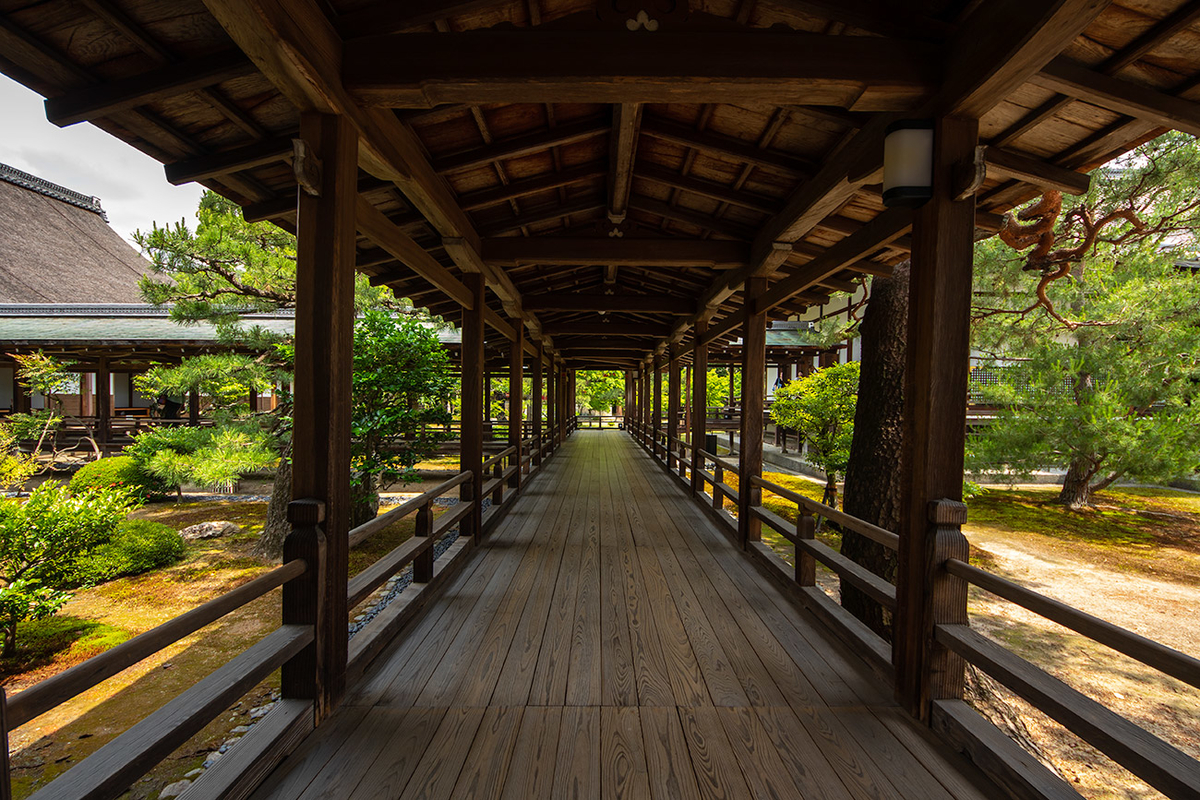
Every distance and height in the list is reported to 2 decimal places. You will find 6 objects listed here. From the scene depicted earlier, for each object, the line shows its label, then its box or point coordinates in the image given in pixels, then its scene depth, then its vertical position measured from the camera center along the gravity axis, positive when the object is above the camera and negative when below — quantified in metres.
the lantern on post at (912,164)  2.40 +0.98
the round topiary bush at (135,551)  6.21 -2.00
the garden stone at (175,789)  2.79 -2.00
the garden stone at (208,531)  8.12 -2.18
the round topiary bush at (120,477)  9.05 -1.63
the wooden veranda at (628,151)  1.90 +1.10
